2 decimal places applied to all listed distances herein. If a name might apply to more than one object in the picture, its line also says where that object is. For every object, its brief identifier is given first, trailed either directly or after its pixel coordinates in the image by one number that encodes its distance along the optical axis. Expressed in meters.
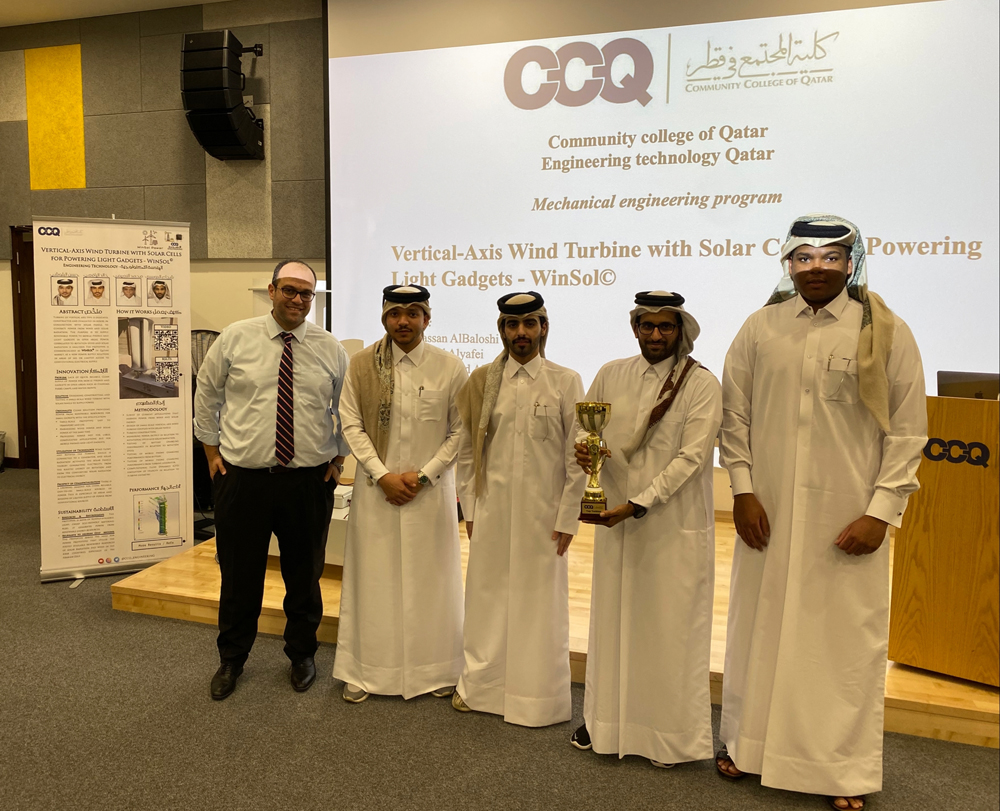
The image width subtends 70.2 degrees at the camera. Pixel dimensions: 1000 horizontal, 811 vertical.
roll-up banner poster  4.18
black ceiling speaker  5.65
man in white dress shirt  2.87
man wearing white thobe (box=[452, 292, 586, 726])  2.62
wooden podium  2.70
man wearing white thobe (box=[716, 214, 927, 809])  2.10
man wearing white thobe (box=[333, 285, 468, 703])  2.79
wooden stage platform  2.62
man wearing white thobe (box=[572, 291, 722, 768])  2.32
